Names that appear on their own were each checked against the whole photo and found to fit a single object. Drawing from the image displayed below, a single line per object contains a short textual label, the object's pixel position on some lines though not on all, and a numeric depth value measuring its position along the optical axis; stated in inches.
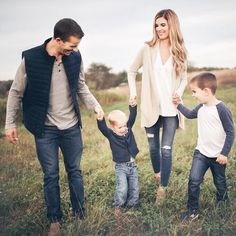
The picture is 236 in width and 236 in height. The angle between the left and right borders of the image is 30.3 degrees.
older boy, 142.4
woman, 160.6
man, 133.3
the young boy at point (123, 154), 156.3
